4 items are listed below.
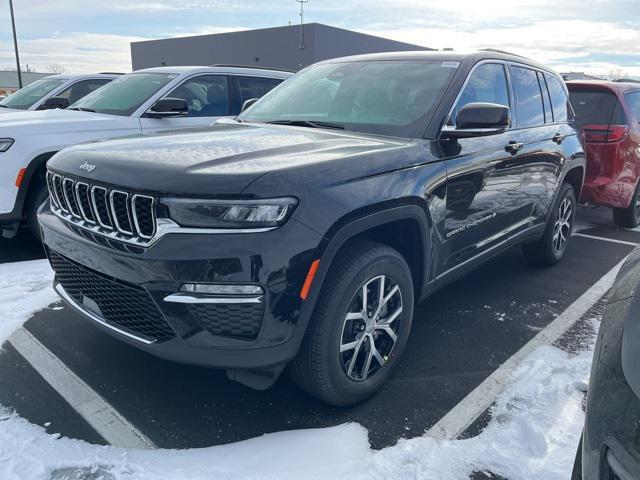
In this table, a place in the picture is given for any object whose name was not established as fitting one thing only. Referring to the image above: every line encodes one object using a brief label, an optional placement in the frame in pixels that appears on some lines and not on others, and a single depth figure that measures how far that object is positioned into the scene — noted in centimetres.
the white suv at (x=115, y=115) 473
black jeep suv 212
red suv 613
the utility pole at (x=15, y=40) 2720
